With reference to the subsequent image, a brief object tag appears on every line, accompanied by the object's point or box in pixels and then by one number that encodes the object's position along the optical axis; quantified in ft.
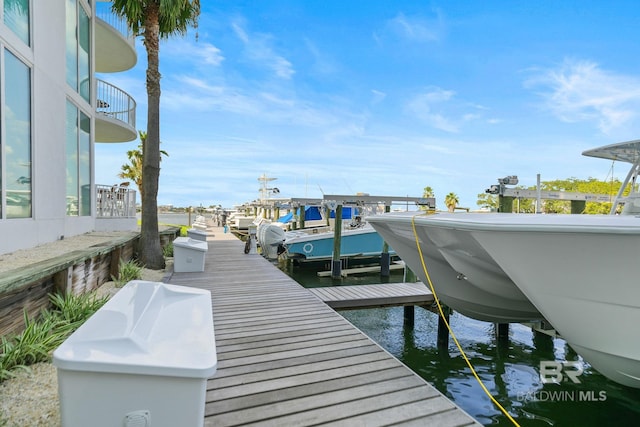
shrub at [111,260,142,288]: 21.79
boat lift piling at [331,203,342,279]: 46.03
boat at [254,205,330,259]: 52.08
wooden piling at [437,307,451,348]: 23.72
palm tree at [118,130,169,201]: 90.27
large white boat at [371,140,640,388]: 10.57
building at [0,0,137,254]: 18.54
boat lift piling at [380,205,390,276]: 48.44
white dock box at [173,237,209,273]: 27.04
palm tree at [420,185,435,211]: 145.59
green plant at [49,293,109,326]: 13.30
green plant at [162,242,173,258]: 36.58
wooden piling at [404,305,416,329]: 27.22
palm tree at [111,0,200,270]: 26.54
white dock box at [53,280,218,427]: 5.36
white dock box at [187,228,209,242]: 32.59
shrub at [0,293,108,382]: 9.73
